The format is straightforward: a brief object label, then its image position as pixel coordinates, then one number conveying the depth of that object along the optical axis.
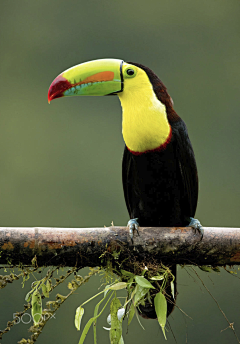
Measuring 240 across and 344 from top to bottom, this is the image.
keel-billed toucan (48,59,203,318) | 8.45
